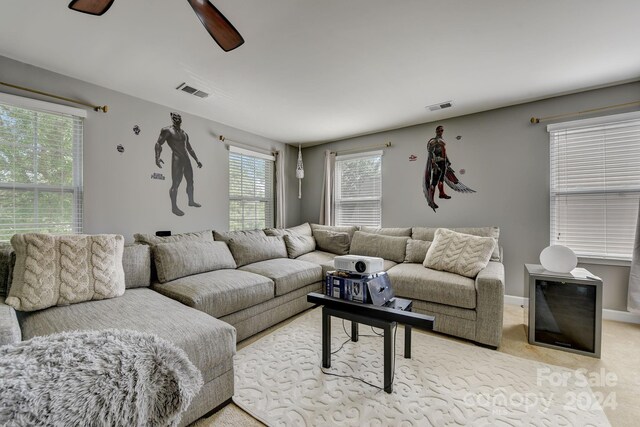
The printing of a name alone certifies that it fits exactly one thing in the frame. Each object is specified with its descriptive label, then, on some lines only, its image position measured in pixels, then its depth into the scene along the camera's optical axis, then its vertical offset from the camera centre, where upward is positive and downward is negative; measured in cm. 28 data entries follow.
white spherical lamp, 219 -40
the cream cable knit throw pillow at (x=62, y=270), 155 -39
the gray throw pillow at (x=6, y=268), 163 -36
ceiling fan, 144 +111
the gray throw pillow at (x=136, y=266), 210 -45
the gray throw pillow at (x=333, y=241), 376 -45
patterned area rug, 143 -110
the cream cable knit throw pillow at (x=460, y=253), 251 -42
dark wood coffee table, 155 -67
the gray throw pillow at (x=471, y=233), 284 -25
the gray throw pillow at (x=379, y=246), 325 -45
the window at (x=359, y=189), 415 +34
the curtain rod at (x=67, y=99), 212 +98
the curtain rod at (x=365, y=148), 399 +98
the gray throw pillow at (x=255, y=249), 293 -45
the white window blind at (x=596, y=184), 261 +28
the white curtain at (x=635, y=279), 249 -64
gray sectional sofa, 145 -62
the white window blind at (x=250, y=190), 386 +31
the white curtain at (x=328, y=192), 448 +31
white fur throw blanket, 75 -55
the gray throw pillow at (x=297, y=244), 353 -47
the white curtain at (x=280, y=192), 440 +30
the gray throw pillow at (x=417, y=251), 305 -46
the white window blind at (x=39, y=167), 214 +36
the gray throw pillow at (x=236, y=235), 298 -29
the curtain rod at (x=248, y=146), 365 +96
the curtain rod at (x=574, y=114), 260 +103
